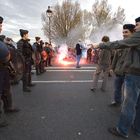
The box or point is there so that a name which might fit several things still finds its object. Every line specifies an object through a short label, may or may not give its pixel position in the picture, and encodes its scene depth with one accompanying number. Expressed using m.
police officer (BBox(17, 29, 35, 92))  3.91
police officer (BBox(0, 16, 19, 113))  2.56
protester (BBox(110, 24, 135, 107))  2.94
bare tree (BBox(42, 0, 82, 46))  22.50
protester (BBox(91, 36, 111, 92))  4.26
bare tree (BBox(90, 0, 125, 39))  20.02
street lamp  10.58
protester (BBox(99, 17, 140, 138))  2.11
